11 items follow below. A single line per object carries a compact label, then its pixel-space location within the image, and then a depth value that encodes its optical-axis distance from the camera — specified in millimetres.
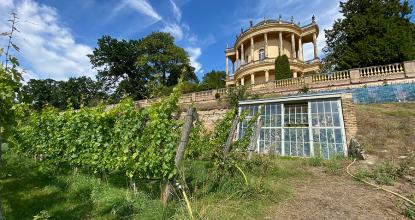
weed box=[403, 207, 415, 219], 3242
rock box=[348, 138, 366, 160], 6637
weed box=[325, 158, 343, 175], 5698
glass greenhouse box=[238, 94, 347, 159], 7863
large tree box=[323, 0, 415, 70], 15984
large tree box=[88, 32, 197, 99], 35156
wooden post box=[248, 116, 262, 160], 6727
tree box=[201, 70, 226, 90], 40091
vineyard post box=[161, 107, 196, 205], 3326
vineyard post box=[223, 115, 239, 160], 4555
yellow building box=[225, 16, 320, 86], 26703
